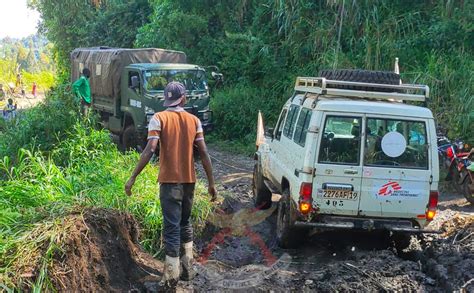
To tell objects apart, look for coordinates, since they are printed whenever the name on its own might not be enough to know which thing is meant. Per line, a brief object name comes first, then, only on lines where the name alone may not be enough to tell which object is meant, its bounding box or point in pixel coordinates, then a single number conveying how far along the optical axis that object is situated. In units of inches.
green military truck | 483.2
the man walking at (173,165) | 186.7
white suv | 224.7
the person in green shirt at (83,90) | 431.2
